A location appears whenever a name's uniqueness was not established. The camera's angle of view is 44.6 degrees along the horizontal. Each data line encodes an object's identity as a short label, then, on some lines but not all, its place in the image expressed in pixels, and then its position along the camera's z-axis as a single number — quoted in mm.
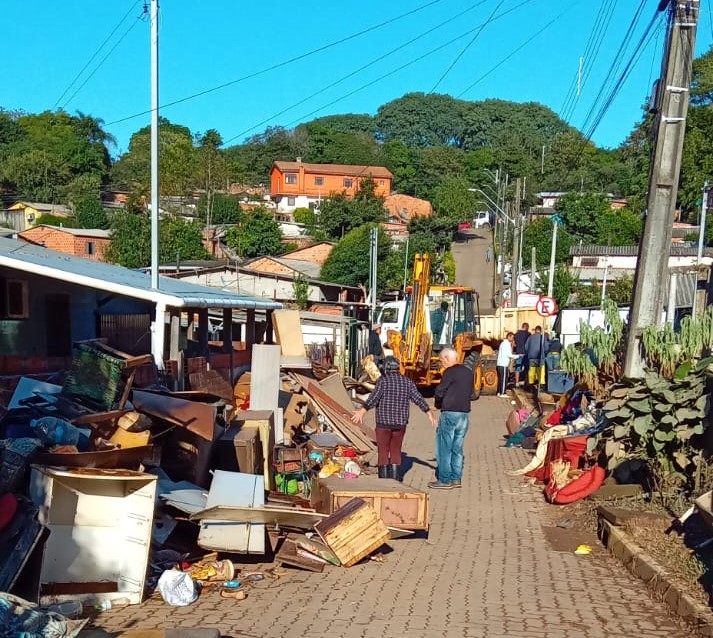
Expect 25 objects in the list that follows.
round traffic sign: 25875
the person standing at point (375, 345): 28817
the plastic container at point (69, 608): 6230
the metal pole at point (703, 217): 31750
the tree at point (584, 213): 61375
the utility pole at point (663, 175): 10555
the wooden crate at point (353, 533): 7910
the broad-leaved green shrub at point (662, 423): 9062
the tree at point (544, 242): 57250
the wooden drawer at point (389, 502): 8711
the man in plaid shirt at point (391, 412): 11039
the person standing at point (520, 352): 24359
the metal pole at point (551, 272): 35719
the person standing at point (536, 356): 21881
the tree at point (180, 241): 49969
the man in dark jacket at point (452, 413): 11292
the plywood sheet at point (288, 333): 21094
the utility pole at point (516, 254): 38500
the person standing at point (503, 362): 23891
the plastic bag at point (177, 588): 6723
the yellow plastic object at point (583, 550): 8620
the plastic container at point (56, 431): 8178
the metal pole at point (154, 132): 15266
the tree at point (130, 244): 46375
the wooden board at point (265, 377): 14992
